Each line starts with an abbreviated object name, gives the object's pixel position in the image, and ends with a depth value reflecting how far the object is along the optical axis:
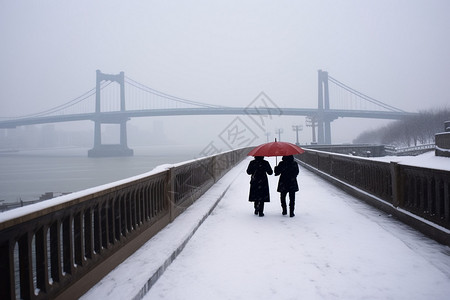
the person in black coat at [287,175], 6.80
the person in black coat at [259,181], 7.02
